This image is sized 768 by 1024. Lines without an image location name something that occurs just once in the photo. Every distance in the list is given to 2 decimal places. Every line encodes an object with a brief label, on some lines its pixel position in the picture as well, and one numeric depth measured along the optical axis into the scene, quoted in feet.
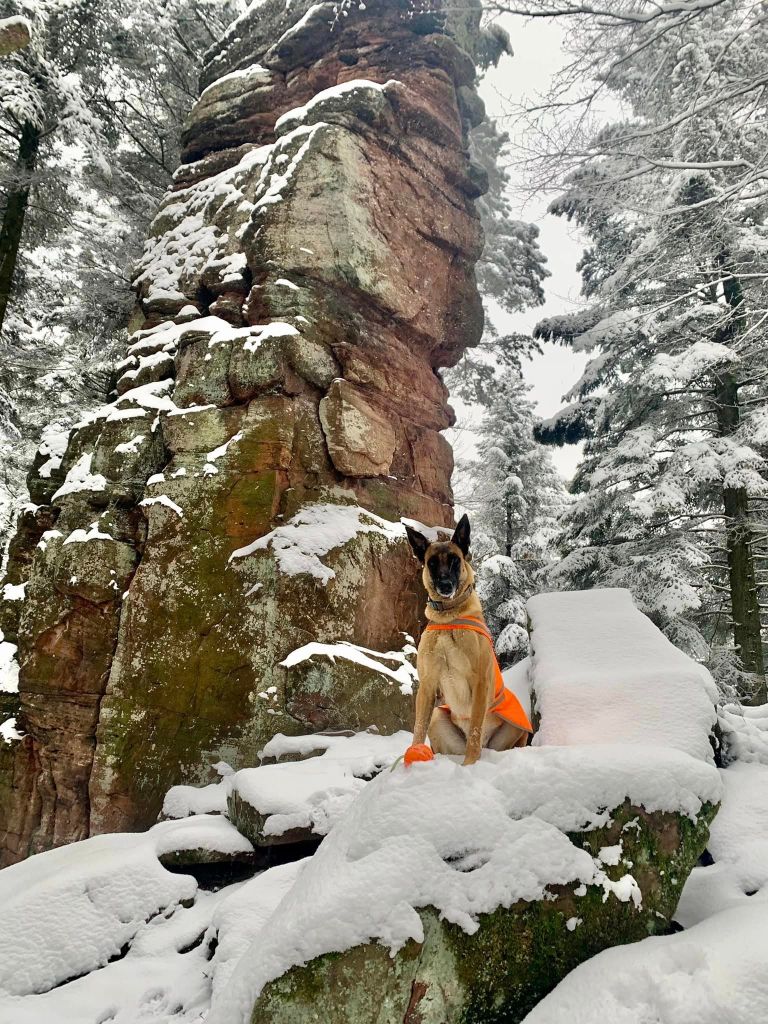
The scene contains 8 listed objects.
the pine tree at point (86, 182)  37.83
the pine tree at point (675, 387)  26.71
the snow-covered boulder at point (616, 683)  10.90
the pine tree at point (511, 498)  55.31
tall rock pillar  21.58
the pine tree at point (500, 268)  49.42
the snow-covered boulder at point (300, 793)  13.97
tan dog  10.54
